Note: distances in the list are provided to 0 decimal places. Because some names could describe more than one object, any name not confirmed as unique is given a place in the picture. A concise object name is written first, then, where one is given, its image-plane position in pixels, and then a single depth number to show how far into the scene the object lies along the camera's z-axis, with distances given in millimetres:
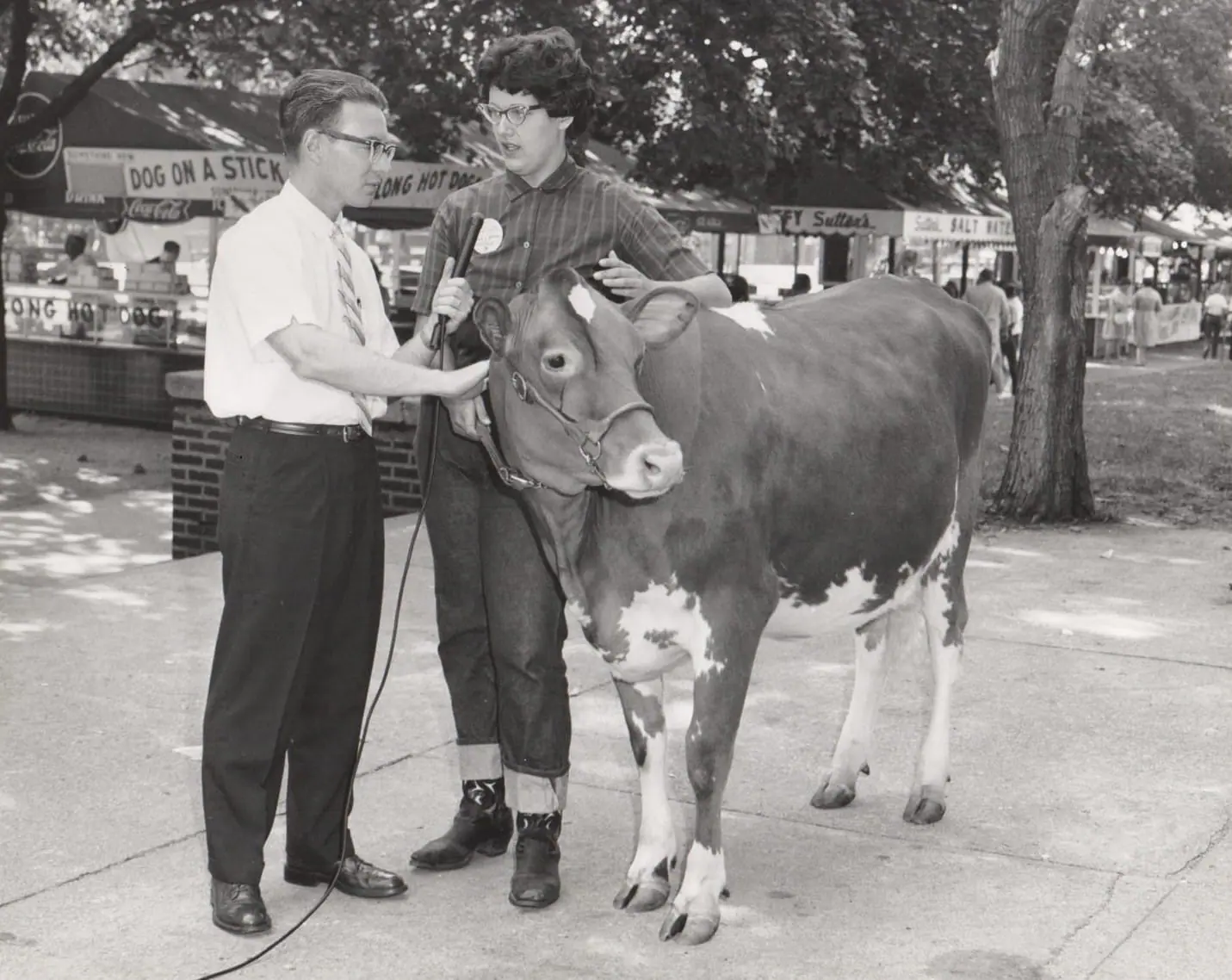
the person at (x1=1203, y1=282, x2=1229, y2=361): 34688
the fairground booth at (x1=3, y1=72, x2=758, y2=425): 15836
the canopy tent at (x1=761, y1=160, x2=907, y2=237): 21094
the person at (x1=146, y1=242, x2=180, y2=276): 18938
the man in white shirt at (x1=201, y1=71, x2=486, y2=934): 4059
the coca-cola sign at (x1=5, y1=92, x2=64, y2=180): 17328
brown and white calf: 3896
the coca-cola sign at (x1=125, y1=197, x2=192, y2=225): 17656
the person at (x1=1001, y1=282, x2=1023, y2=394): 25328
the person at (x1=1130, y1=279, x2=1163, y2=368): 32219
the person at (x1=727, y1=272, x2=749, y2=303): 15453
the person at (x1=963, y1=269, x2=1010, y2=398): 23719
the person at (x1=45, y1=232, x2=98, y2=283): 19312
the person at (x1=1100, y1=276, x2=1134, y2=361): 33406
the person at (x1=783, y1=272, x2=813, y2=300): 23141
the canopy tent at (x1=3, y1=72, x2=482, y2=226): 15695
